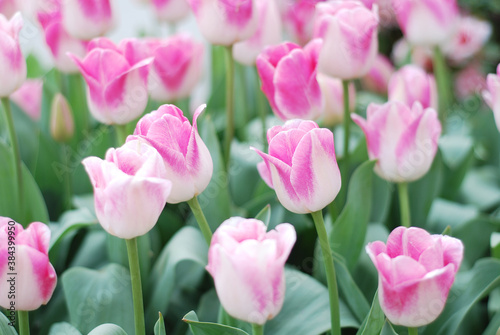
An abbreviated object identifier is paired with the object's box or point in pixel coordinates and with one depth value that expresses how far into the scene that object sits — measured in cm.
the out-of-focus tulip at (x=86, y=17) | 134
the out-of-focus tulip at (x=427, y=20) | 142
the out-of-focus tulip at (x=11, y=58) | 120
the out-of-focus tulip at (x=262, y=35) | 137
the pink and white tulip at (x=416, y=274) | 106
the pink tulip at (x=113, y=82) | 122
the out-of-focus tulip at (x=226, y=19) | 126
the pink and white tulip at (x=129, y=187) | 106
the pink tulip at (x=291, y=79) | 121
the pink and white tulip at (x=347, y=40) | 126
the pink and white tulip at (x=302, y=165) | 109
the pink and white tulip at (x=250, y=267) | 104
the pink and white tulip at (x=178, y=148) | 109
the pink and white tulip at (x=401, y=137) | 122
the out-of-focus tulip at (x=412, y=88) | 133
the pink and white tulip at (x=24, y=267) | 112
